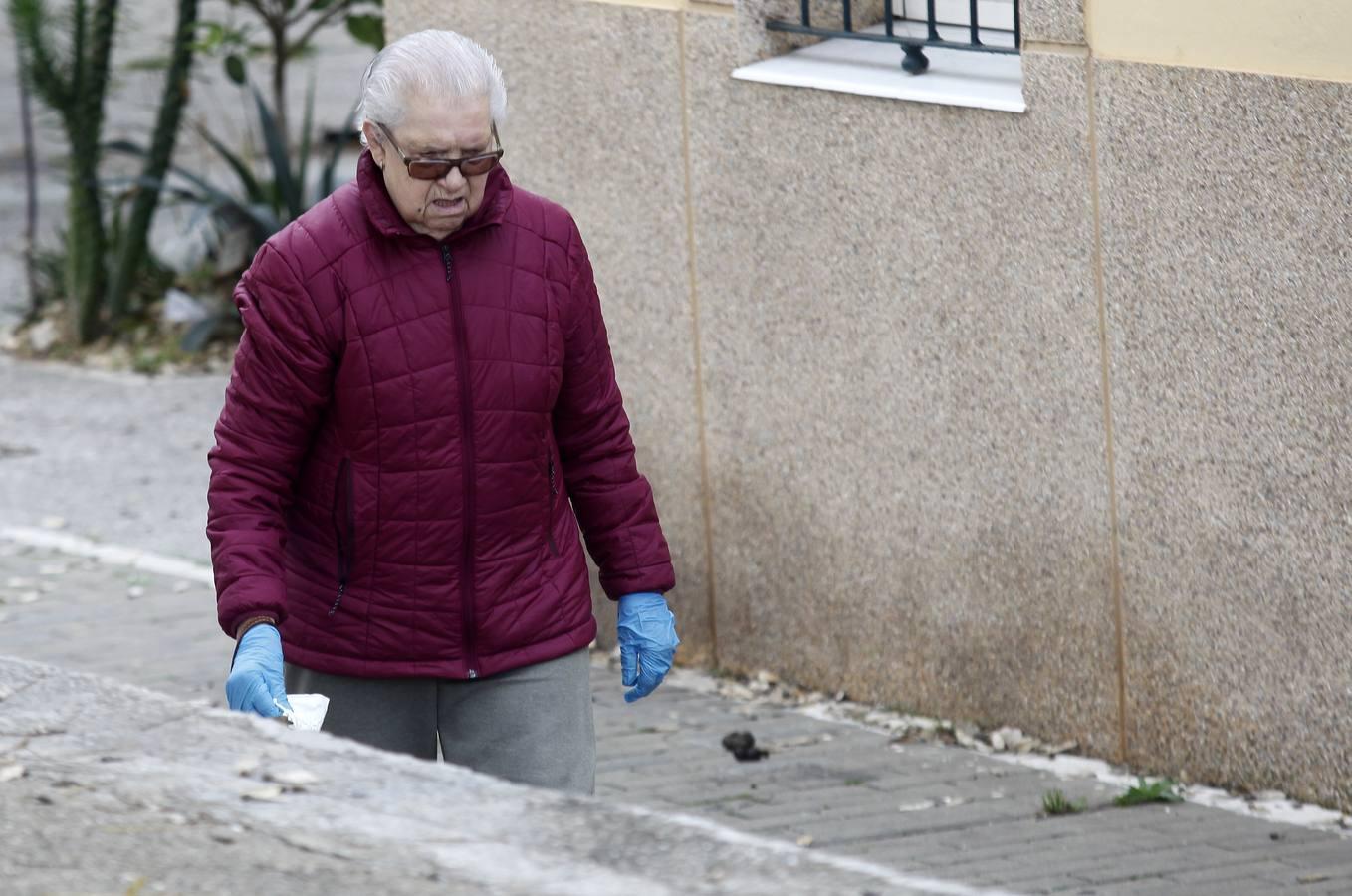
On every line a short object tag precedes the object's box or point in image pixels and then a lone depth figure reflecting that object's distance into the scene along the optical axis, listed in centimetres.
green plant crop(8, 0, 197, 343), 2369
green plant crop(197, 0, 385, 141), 2266
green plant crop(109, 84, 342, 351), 2327
